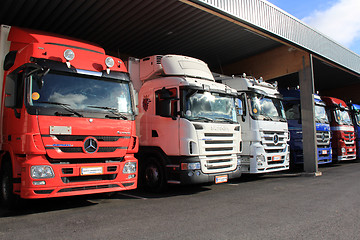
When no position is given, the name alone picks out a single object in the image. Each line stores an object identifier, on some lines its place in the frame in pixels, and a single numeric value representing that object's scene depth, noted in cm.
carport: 861
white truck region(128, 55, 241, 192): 727
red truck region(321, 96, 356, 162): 1424
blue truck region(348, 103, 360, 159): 1614
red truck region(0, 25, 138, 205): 526
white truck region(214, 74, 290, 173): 928
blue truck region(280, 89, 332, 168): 1229
